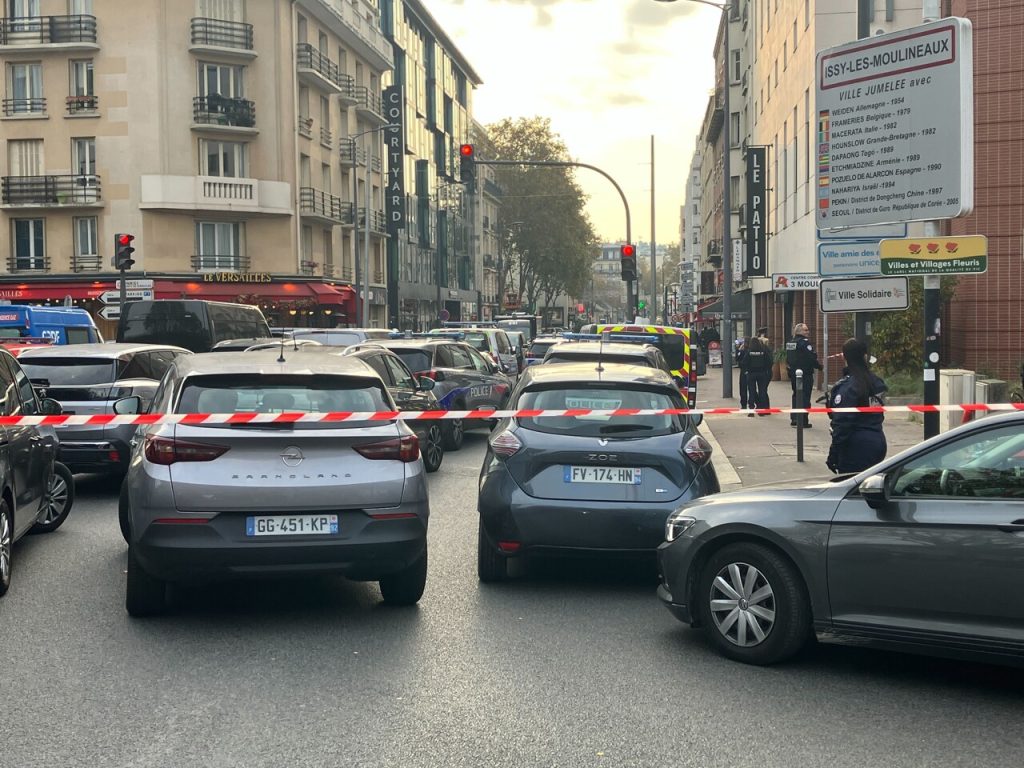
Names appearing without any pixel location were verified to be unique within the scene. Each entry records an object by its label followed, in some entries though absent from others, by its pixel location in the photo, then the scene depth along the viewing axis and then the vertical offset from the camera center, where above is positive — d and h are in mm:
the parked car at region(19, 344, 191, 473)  12477 -550
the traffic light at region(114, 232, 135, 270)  26422 +1883
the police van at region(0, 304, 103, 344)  22094 +267
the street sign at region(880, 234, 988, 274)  9398 +567
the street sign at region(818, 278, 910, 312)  11734 +333
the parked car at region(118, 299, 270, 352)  24703 +275
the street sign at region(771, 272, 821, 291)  22672 +911
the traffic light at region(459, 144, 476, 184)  26531 +3861
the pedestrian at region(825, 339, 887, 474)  9805 -772
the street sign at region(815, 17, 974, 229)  9609 +1711
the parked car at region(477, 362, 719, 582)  7645 -990
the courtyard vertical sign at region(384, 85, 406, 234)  60250 +8806
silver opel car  6617 -865
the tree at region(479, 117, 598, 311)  89625 +9608
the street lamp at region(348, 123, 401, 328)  49656 +2970
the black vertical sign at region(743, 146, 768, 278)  38344 +3869
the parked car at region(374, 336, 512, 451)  17281 -621
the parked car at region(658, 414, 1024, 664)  5422 -1121
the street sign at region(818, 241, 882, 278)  13211 +789
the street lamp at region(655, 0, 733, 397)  26797 +1573
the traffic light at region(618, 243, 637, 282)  32856 +1961
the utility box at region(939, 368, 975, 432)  15750 -840
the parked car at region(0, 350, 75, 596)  8141 -1014
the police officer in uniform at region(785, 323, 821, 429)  19766 -434
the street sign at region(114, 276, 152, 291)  28186 +1281
